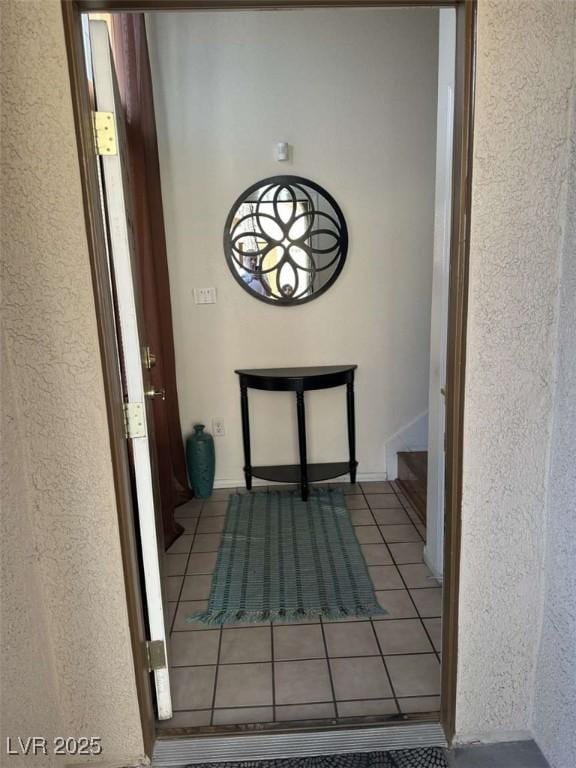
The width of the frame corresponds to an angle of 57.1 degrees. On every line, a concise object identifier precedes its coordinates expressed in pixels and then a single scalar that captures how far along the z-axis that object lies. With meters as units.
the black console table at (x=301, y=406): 3.06
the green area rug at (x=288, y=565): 2.20
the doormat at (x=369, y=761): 1.49
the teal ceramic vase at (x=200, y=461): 3.22
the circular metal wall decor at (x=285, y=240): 3.10
